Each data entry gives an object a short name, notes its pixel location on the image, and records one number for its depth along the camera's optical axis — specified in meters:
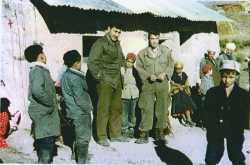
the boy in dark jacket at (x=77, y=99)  5.42
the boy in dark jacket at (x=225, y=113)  5.09
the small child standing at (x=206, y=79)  7.38
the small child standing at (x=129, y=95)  6.76
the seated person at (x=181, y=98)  7.27
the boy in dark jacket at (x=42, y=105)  5.21
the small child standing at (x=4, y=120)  6.03
